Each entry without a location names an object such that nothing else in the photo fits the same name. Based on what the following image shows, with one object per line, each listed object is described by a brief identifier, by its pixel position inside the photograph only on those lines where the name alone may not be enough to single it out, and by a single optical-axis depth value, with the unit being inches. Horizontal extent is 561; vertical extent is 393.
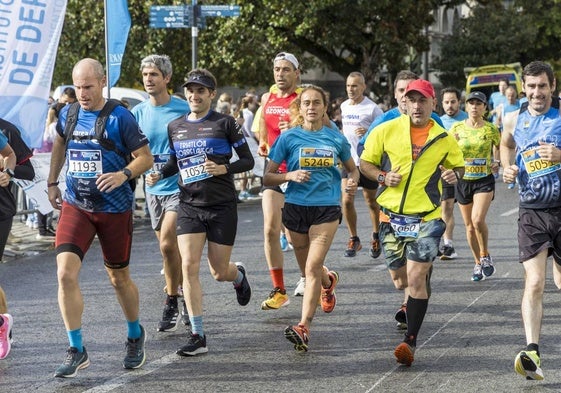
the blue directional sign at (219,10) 724.0
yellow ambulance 1434.5
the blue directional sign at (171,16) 745.0
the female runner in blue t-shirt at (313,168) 316.2
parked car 872.3
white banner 430.9
